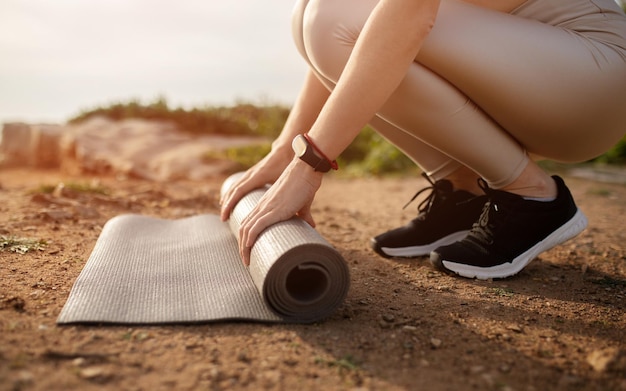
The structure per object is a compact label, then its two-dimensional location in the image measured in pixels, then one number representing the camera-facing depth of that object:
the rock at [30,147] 5.86
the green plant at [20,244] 2.21
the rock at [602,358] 1.39
